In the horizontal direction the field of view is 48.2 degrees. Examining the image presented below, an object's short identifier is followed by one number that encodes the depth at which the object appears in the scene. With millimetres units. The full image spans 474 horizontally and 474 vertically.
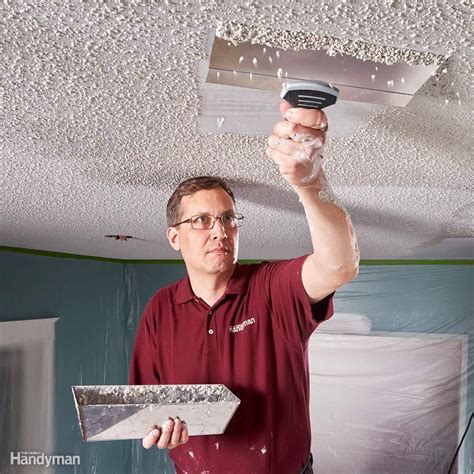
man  1068
